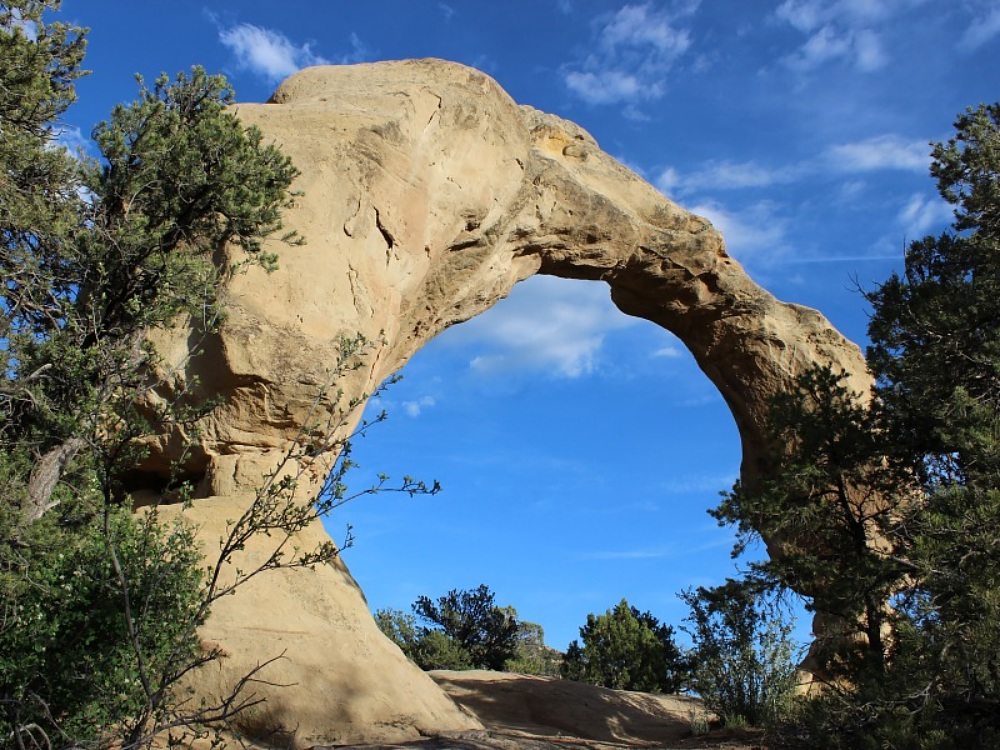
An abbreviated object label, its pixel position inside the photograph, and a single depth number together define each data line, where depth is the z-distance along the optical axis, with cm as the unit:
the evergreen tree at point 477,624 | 2572
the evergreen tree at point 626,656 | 2122
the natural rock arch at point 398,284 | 990
